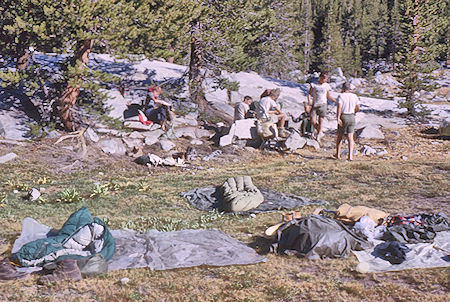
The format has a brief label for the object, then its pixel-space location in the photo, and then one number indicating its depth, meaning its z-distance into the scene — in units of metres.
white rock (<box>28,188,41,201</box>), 8.70
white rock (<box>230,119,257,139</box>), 14.78
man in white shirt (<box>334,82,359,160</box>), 11.88
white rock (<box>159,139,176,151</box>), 13.80
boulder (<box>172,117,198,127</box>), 15.95
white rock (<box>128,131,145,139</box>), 14.12
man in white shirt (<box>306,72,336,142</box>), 13.91
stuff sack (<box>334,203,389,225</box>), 6.60
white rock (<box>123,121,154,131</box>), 14.45
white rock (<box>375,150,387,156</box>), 14.41
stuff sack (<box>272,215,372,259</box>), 5.59
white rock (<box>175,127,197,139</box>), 15.20
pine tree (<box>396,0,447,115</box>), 21.25
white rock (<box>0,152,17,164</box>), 11.32
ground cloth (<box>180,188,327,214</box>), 8.14
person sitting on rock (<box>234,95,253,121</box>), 15.17
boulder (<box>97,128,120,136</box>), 13.99
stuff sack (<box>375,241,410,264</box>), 5.39
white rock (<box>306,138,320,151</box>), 14.79
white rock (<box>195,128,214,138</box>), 15.65
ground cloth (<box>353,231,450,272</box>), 5.24
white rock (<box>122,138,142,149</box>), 13.61
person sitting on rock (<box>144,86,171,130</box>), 14.85
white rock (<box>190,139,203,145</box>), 14.72
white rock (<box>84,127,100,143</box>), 13.36
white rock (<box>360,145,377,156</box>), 14.39
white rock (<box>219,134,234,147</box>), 14.49
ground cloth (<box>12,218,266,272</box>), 5.50
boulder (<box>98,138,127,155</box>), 13.06
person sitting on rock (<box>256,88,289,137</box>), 13.98
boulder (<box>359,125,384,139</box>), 16.62
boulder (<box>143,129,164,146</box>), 14.02
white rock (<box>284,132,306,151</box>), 14.06
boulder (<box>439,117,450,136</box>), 16.67
